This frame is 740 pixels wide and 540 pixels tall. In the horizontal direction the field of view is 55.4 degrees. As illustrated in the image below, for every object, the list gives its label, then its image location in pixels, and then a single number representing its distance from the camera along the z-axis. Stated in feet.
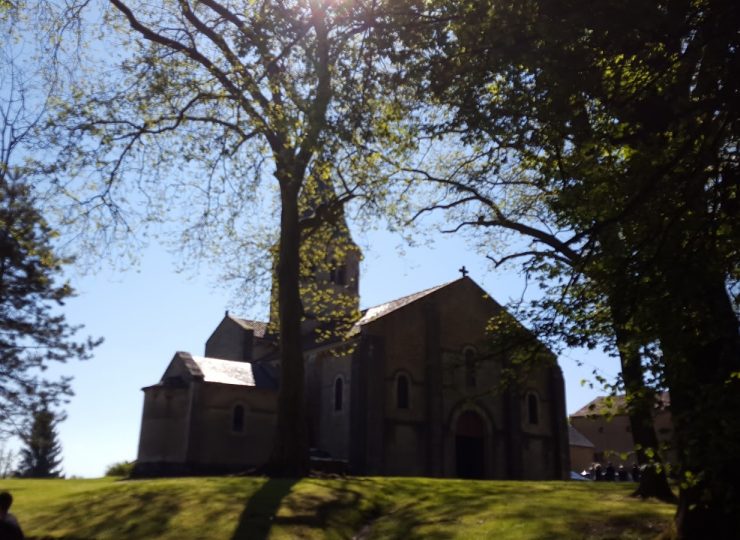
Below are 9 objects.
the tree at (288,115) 38.19
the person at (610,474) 125.70
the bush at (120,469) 130.08
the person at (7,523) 31.50
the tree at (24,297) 82.38
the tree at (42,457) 97.35
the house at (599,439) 199.56
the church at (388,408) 114.21
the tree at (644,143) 27.12
